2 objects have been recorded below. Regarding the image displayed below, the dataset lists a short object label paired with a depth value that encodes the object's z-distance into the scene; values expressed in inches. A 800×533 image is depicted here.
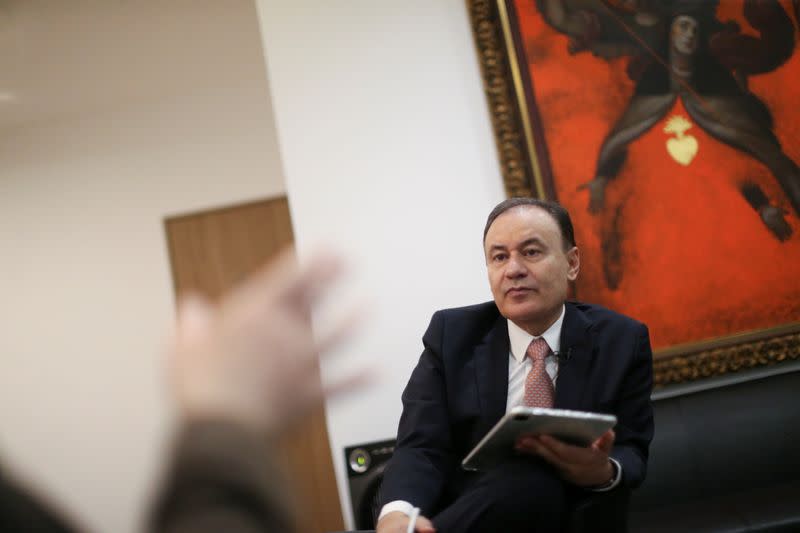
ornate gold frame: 122.3
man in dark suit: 67.9
